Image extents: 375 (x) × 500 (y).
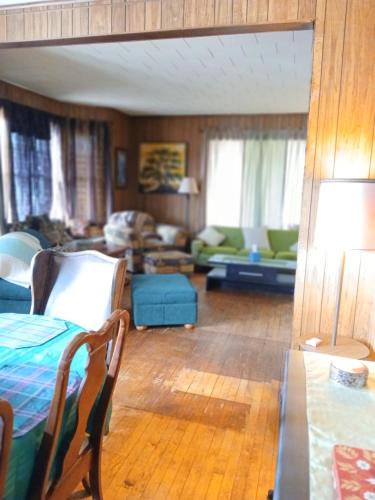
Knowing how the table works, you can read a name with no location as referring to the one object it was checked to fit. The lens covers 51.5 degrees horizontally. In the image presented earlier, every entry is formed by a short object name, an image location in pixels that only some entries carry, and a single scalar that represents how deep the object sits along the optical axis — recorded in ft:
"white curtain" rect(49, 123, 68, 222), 19.67
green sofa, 19.75
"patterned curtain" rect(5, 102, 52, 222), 16.92
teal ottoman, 12.14
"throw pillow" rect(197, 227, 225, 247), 20.62
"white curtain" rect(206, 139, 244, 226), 21.83
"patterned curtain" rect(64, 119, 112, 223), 20.51
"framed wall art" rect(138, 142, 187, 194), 22.95
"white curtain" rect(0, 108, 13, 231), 16.30
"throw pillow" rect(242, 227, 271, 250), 20.12
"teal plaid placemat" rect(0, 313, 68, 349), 5.40
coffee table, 16.24
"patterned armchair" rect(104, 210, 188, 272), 18.75
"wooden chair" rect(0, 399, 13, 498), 2.86
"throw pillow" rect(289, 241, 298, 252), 19.45
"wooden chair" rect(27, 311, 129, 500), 3.59
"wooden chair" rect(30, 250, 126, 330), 6.32
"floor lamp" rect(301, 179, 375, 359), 5.94
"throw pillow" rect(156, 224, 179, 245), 20.49
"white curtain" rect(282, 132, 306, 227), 20.63
